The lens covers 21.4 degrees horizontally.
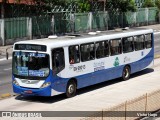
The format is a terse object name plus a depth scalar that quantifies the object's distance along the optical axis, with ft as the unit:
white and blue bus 59.98
